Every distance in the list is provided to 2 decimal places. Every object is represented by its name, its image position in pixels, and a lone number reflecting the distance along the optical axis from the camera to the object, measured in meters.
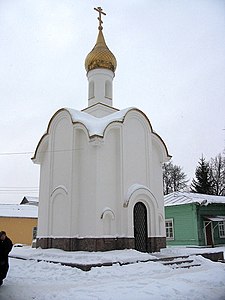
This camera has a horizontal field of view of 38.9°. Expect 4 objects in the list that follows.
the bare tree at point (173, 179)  38.64
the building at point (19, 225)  27.19
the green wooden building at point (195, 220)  20.47
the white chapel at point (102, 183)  12.66
